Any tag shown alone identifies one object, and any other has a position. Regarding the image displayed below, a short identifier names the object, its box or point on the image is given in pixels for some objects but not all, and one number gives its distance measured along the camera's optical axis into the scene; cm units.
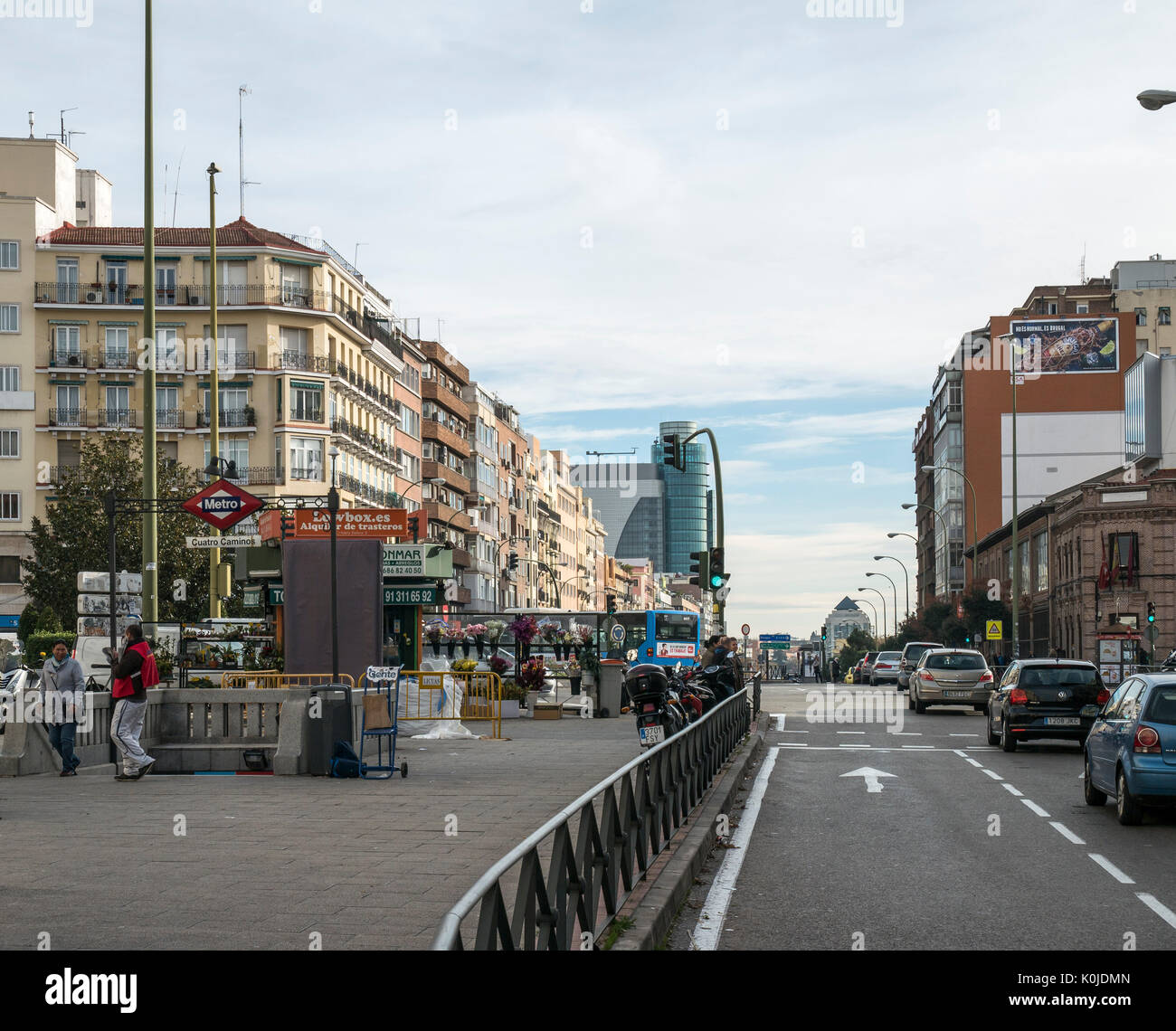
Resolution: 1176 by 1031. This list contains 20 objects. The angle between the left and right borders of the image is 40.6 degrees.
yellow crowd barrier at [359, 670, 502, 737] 3014
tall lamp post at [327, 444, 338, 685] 2125
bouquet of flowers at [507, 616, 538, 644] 4059
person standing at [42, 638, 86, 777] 1855
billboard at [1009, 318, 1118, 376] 11356
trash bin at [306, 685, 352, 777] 1856
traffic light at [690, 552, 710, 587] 3525
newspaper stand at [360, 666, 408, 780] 1844
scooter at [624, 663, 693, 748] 1823
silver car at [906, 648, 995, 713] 3809
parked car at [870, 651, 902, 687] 7175
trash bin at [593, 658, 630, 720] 3816
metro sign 2331
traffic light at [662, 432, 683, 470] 3415
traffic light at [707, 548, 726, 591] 3462
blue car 1430
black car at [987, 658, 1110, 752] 2456
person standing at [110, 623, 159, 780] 1784
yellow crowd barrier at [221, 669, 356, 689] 2240
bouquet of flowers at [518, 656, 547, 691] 3694
